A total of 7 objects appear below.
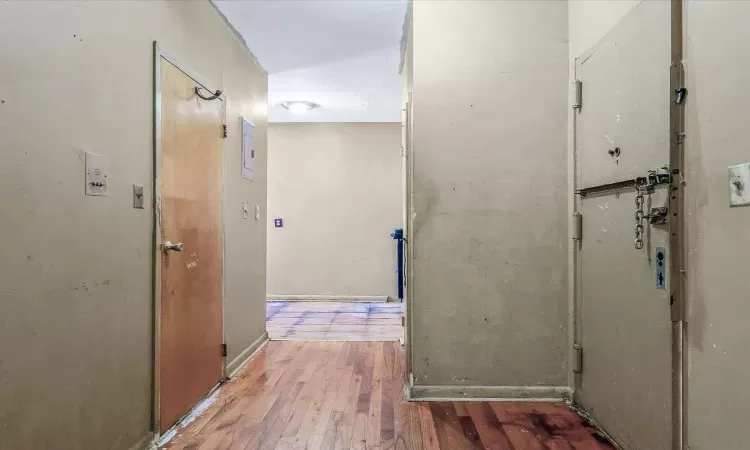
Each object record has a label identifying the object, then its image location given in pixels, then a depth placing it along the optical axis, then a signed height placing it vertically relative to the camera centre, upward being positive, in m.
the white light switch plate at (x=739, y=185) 1.21 +0.11
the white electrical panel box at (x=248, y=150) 3.19 +0.56
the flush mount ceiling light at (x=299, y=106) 4.91 +1.35
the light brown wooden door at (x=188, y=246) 2.11 -0.12
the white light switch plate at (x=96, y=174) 1.59 +0.19
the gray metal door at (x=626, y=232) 1.58 -0.03
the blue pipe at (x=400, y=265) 5.62 -0.53
